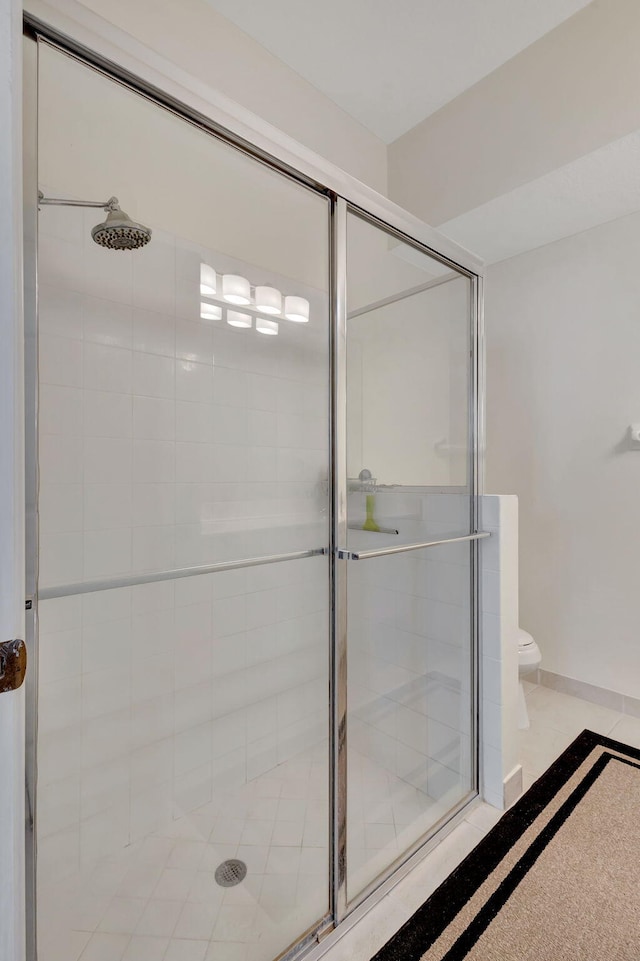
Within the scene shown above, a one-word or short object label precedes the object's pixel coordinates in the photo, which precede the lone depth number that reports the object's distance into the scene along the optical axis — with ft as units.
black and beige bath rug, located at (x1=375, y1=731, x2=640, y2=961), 3.68
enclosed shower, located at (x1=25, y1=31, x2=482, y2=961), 3.33
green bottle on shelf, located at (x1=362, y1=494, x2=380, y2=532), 4.19
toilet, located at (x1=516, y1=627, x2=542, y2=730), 6.73
